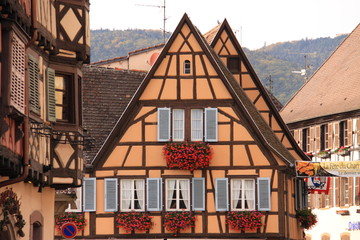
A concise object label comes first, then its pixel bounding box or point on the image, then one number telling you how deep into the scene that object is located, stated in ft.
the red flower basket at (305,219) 150.00
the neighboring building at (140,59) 176.35
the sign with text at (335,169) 145.48
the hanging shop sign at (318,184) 162.40
